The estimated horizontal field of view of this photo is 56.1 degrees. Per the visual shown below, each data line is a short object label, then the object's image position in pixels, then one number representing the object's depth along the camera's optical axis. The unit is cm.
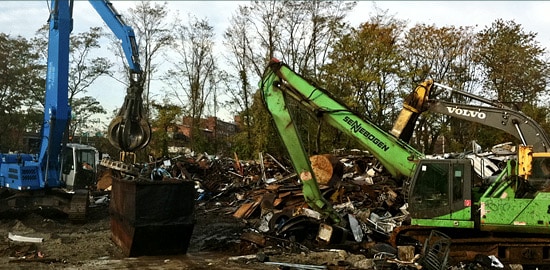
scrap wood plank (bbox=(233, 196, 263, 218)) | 1562
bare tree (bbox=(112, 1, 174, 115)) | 3969
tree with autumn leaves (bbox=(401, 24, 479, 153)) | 3378
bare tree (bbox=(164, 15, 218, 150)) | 4105
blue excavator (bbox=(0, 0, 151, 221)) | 1393
